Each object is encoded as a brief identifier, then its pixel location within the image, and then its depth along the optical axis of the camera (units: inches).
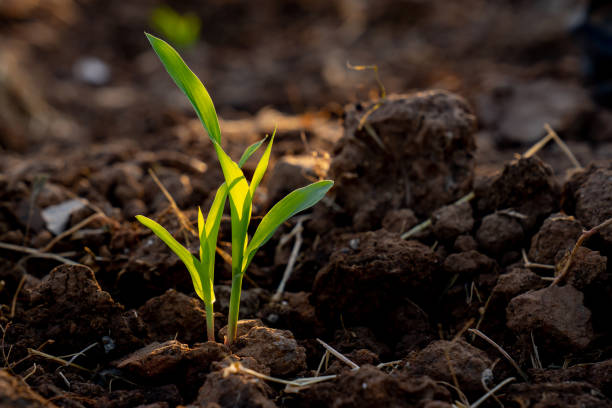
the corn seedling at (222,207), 32.3
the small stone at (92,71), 85.0
